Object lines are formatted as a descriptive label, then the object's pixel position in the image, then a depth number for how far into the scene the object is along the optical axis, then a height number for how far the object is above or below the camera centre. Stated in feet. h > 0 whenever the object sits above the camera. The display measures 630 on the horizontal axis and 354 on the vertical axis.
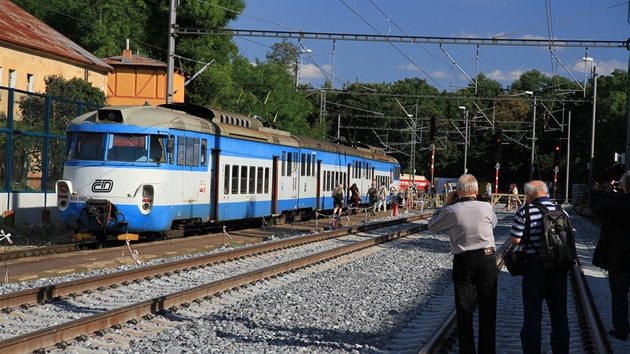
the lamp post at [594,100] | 153.60 +18.76
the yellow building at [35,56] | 119.03 +18.67
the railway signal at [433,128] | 145.38 +10.91
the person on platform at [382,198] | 136.48 -1.23
